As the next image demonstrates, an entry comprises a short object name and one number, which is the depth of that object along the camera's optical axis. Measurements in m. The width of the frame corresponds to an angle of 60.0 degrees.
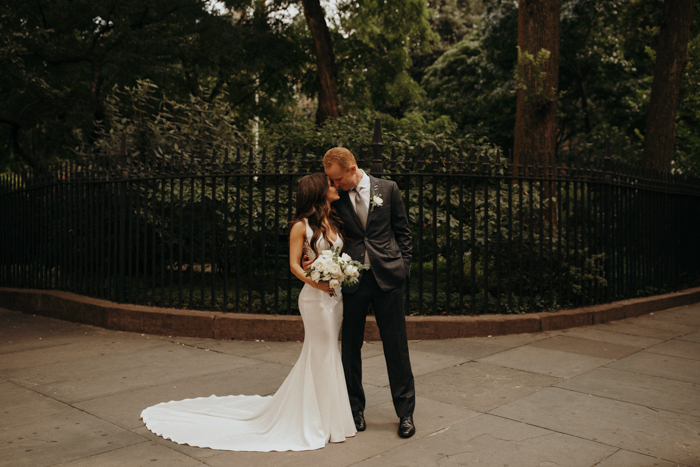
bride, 3.95
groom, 4.09
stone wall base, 6.89
